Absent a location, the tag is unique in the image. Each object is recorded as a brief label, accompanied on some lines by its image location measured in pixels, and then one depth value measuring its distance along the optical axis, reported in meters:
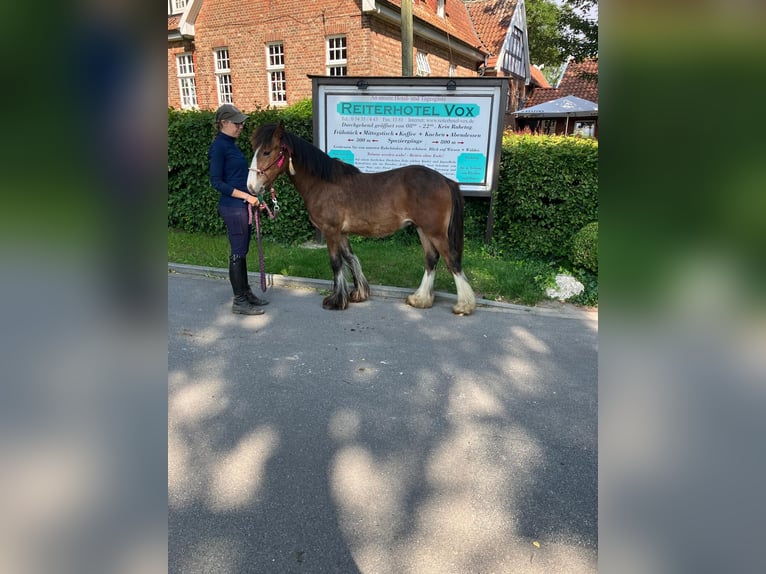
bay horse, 5.29
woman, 5.06
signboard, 7.32
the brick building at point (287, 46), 15.09
